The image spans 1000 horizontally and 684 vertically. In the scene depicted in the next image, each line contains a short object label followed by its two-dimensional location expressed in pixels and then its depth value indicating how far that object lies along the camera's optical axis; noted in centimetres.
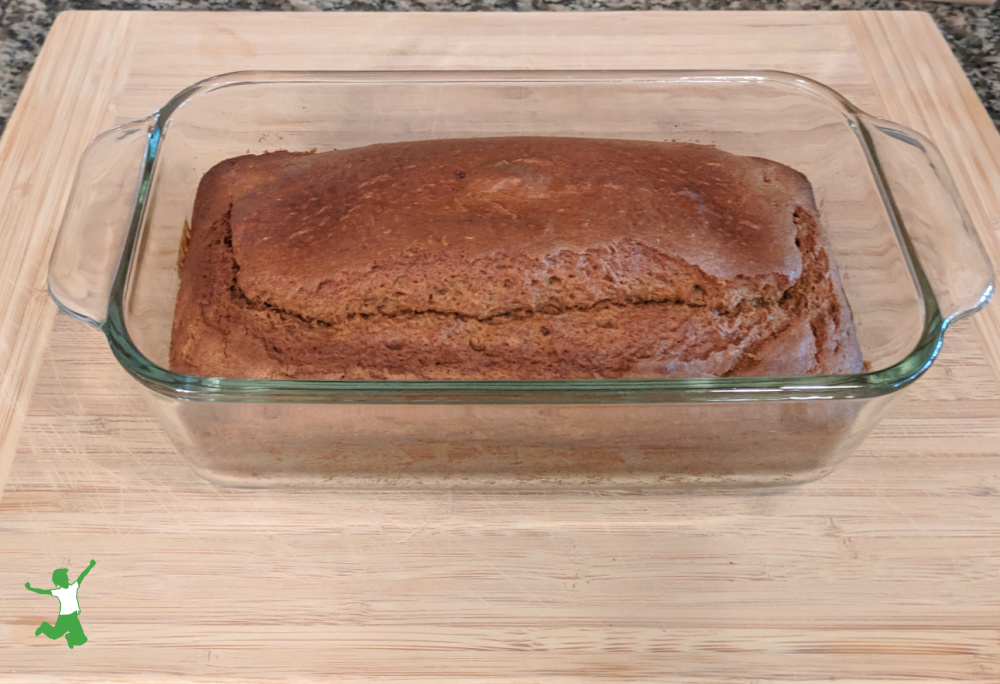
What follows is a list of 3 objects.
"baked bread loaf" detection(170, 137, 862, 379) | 43
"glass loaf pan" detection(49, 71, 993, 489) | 40
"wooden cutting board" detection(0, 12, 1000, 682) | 41
